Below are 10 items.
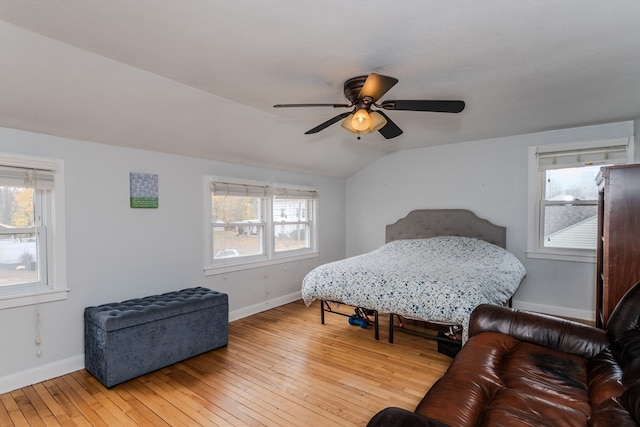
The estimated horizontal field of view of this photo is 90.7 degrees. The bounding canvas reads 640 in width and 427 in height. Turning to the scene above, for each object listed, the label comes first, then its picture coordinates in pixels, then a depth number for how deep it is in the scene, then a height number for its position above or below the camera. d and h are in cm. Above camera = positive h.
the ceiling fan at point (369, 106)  218 +75
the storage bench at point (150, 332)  255 -108
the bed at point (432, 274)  282 -68
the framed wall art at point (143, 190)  319 +21
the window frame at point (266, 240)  385 -44
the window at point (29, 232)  253 -17
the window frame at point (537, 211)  418 -5
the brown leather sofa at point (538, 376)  134 -89
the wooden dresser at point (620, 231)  196 -15
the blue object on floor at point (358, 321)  384 -138
